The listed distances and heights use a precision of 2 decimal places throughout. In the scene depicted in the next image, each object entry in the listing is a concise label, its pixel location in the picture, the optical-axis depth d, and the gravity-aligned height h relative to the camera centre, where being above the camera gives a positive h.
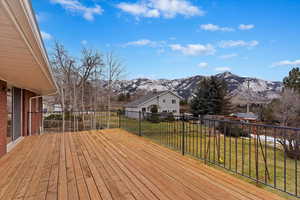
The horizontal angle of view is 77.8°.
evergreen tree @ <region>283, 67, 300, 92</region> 17.00 +2.24
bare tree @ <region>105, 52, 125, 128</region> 16.81 +3.12
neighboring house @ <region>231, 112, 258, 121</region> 20.44 -1.34
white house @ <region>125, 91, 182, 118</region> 24.38 +0.15
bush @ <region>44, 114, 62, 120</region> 14.73 -1.12
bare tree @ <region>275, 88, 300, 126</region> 14.02 -0.36
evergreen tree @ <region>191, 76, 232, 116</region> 20.77 +0.48
